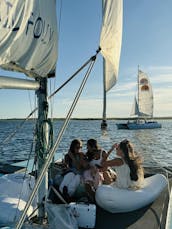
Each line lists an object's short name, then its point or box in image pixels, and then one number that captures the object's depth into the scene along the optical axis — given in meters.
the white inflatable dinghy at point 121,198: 2.22
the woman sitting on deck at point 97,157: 2.62
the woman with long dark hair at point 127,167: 2.31
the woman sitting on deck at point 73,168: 2.42
